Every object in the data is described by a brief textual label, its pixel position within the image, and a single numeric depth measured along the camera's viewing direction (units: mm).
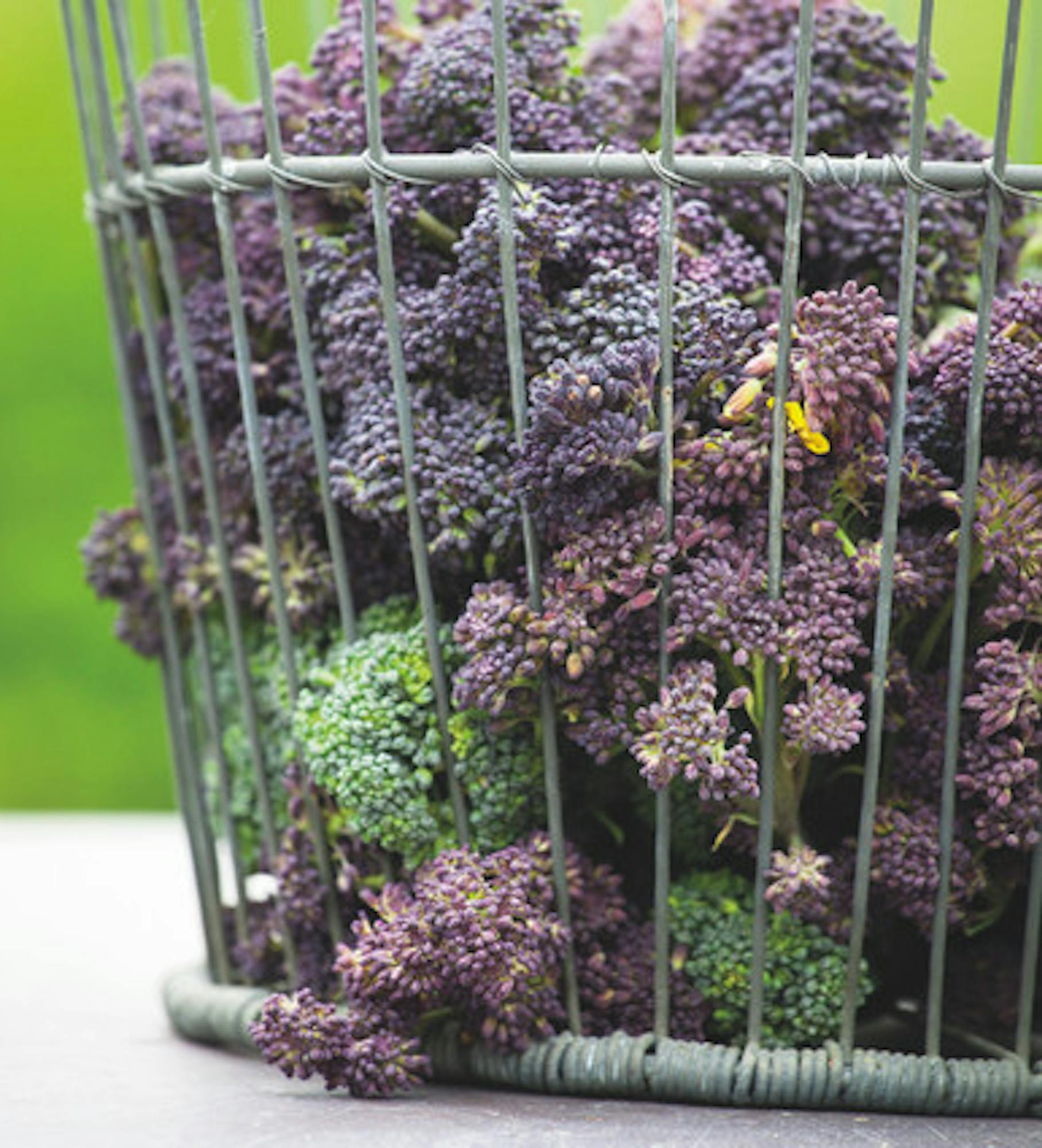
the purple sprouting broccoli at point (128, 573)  1276
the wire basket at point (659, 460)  1140
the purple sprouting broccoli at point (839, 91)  1204
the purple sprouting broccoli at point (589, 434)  1137
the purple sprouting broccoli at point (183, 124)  1241
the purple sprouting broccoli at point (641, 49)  1242
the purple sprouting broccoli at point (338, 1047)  1159
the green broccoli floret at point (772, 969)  1168
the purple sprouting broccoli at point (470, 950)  1150
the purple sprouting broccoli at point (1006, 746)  1148
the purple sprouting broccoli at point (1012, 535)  1147
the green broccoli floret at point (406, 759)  1170
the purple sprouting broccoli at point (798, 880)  1149
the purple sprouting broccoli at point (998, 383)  1148
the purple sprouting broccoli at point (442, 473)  1163
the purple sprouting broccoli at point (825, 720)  1140
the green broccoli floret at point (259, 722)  1225
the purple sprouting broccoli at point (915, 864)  1158
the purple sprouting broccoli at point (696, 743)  1137
